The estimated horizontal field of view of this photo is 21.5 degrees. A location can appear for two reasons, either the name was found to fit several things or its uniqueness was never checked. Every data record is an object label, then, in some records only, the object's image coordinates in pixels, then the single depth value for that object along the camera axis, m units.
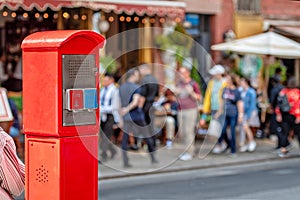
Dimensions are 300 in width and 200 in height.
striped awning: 15.31
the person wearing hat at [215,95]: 16.36
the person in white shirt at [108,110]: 15.04
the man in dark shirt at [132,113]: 14.36
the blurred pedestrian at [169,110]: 17.45
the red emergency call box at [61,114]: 5.98
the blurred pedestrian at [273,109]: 16.55
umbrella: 19.62
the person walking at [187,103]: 14.88
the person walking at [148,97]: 14.76
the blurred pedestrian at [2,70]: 17.62
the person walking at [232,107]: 16.45
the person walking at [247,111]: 17.41
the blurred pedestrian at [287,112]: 16.39
